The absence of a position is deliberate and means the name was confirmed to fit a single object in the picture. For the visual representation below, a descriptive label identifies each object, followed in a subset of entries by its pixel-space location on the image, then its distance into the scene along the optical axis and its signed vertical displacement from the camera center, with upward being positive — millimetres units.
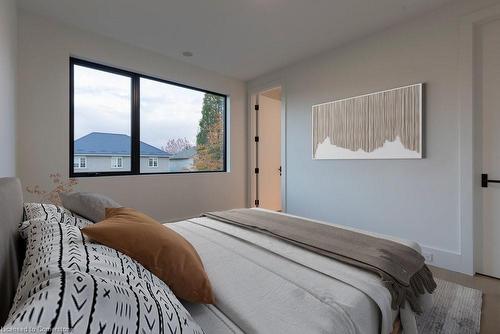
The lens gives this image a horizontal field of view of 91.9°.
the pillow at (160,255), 843 -312
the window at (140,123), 2945 +653
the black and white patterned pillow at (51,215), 1015 -200
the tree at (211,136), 4113 +576
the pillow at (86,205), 1298 -196
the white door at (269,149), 4672 +380
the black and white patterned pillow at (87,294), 378 -237
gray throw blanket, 1128 -453
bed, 783 -490
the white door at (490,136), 2207 +292
